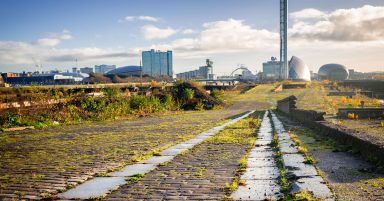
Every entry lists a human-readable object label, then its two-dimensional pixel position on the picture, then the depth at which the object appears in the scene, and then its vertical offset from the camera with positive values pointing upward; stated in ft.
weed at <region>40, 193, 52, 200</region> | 15.94 -4.98
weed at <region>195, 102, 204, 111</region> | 94.27 -5.81
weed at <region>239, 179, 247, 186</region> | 17.20 -4.81
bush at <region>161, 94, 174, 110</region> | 86.02 -4.21
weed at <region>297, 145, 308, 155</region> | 25.33 -4.86
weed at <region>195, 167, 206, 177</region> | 19.71 -5.00
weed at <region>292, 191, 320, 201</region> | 14.17 -4.59
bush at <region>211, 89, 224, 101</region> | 120.42 -3.70
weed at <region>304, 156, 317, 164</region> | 21.66 -4.76
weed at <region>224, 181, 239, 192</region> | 16.42 -4.82
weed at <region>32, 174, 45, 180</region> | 19.89 -5.13
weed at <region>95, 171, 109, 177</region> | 20.11 -5.05
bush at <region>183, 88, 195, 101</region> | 97.71 -2.66
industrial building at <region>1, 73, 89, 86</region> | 358.64 +7.93
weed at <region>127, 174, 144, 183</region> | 18.76 -4.99
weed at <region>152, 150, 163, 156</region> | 26.51 -5.13
